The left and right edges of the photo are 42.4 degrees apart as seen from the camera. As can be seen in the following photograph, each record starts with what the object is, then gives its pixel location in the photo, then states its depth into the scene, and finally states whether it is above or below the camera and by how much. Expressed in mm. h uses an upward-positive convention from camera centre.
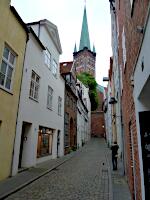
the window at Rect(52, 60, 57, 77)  17786 +6497
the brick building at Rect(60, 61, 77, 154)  22578 +3859
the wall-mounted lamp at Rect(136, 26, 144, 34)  2638 +1534
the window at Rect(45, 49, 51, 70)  15877 +6690
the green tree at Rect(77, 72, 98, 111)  57062 +16361
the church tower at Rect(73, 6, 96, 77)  78938 +35455
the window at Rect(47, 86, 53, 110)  16344 +3547
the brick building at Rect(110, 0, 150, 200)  2600 +892
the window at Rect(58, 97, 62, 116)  19894 +3588
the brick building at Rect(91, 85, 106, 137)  58100 +4848
